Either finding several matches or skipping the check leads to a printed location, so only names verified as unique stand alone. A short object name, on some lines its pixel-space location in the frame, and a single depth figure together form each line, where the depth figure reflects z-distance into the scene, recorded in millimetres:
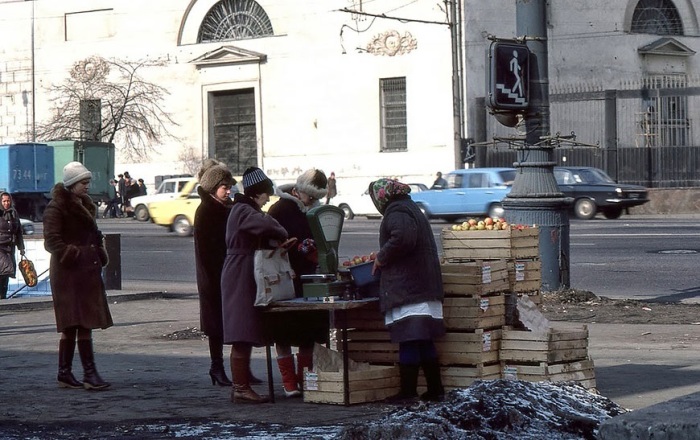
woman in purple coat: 9938
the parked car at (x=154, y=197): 45469
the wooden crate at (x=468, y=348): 10086
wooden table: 9742
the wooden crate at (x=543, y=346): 10102
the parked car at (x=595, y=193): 39062
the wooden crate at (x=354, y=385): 9891
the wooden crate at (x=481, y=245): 10875
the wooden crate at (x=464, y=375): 10062
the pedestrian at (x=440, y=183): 39625
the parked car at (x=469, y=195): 38188
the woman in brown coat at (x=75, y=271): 10852
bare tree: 56219
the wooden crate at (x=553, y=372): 10070
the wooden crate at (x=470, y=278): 10125
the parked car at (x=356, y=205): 46875
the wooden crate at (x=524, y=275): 10711
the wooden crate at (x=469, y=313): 10117
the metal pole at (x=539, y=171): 15930
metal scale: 9921
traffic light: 15352
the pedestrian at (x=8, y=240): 20062
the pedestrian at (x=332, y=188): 43447
